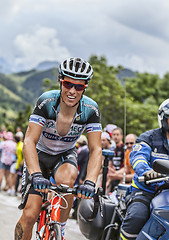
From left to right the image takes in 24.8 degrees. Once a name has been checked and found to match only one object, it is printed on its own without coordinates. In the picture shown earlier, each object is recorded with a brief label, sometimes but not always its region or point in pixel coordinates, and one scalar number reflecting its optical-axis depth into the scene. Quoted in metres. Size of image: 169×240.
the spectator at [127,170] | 7.49
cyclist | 3.57
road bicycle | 3.20
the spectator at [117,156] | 8.00
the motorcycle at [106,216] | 4.38
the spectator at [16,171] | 11.95
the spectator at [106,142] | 8.22
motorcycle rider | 3.67
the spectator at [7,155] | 12.52
